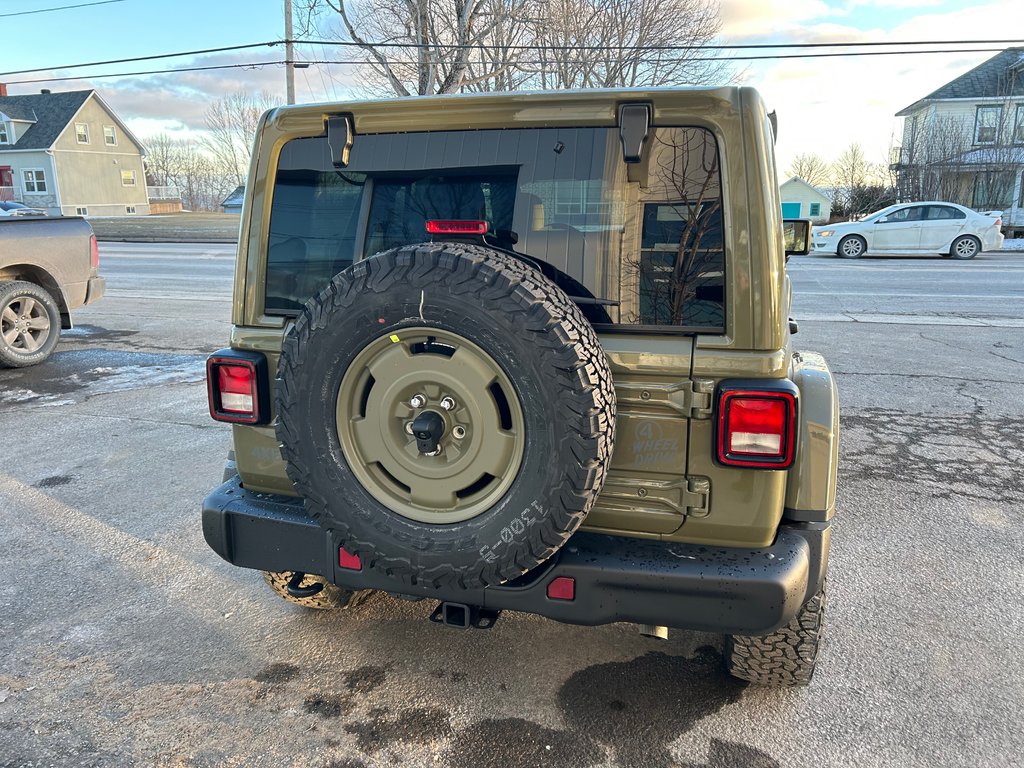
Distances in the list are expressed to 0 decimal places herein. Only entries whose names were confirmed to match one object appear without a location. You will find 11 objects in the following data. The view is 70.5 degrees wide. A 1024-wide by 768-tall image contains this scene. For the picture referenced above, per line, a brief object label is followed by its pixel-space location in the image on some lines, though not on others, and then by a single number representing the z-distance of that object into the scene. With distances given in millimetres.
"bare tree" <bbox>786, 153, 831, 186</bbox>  50031
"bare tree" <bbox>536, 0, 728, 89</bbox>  28391
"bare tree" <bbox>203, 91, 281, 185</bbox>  63344
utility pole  24250
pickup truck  7184
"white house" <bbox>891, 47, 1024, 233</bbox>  29234
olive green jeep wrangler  1996
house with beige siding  47844
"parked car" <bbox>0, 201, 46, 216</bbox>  24056
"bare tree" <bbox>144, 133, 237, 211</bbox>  66438
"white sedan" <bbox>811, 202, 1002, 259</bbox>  18469
